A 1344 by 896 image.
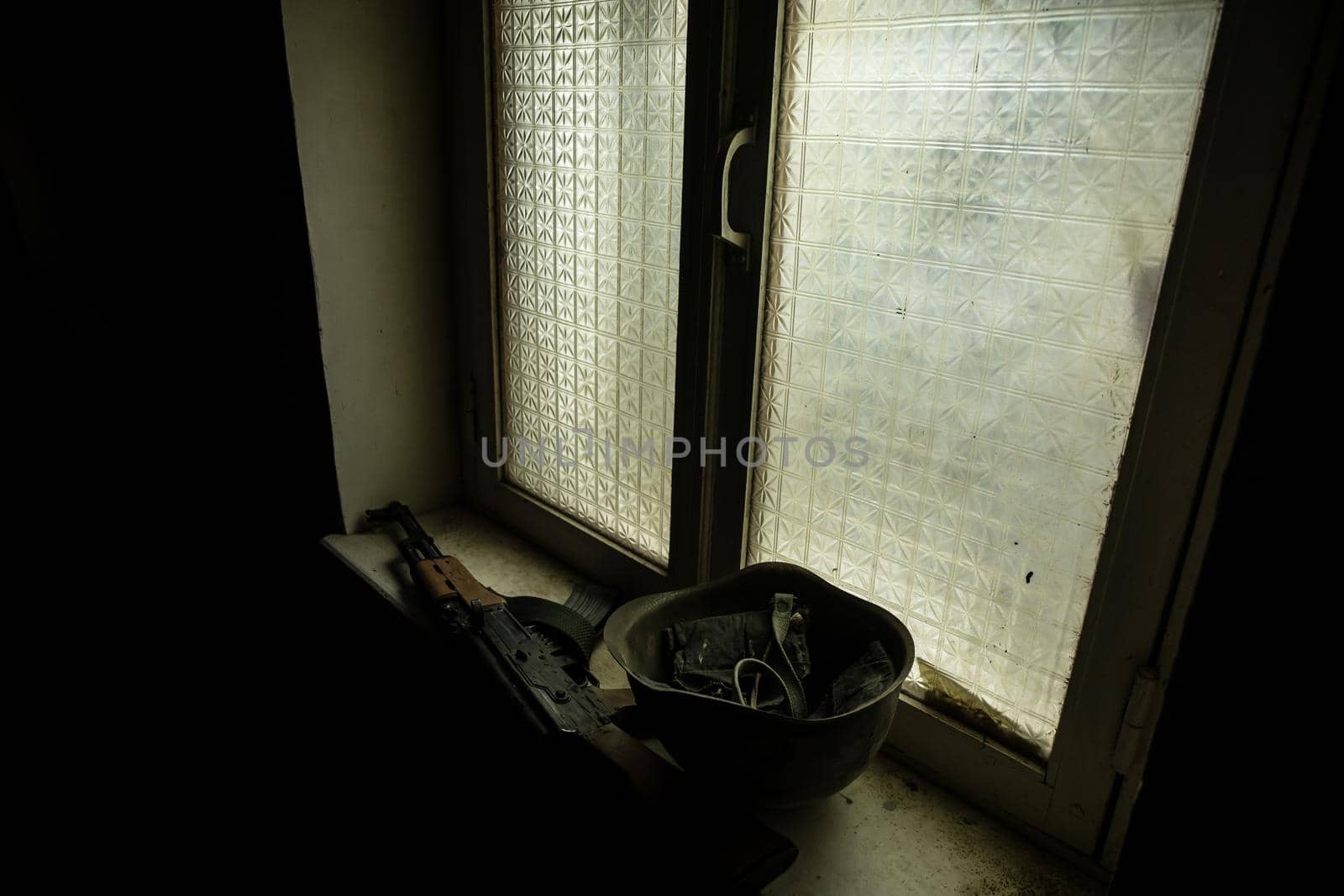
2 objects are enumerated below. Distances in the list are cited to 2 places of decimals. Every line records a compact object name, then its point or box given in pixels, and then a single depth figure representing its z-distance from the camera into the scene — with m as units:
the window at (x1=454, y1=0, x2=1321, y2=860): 0.71
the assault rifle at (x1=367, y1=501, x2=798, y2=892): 0.85
